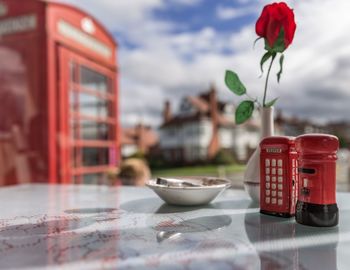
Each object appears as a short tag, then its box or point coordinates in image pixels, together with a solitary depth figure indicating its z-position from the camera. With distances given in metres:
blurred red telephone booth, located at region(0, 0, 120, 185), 2.54
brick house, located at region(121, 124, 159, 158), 18.69
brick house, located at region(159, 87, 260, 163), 17.56
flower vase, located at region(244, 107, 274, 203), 0.88
